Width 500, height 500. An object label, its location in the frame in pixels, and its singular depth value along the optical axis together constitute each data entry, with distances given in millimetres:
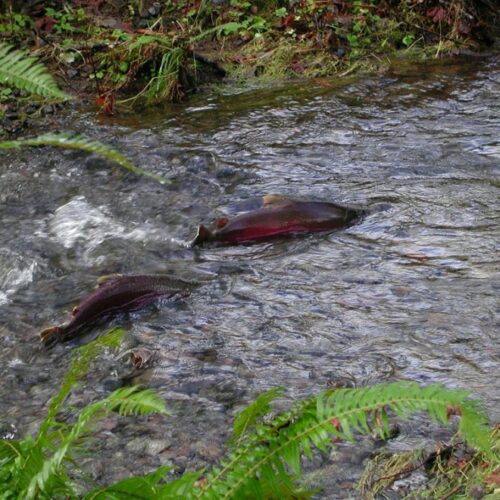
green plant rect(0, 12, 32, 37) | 9922
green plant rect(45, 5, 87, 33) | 10164
